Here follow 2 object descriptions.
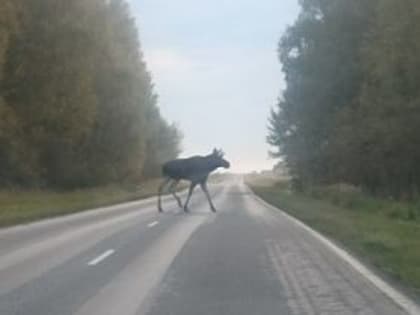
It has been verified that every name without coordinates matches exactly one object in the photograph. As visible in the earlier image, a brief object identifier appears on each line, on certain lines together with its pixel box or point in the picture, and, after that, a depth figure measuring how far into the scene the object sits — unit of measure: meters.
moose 40.91
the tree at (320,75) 55.66
